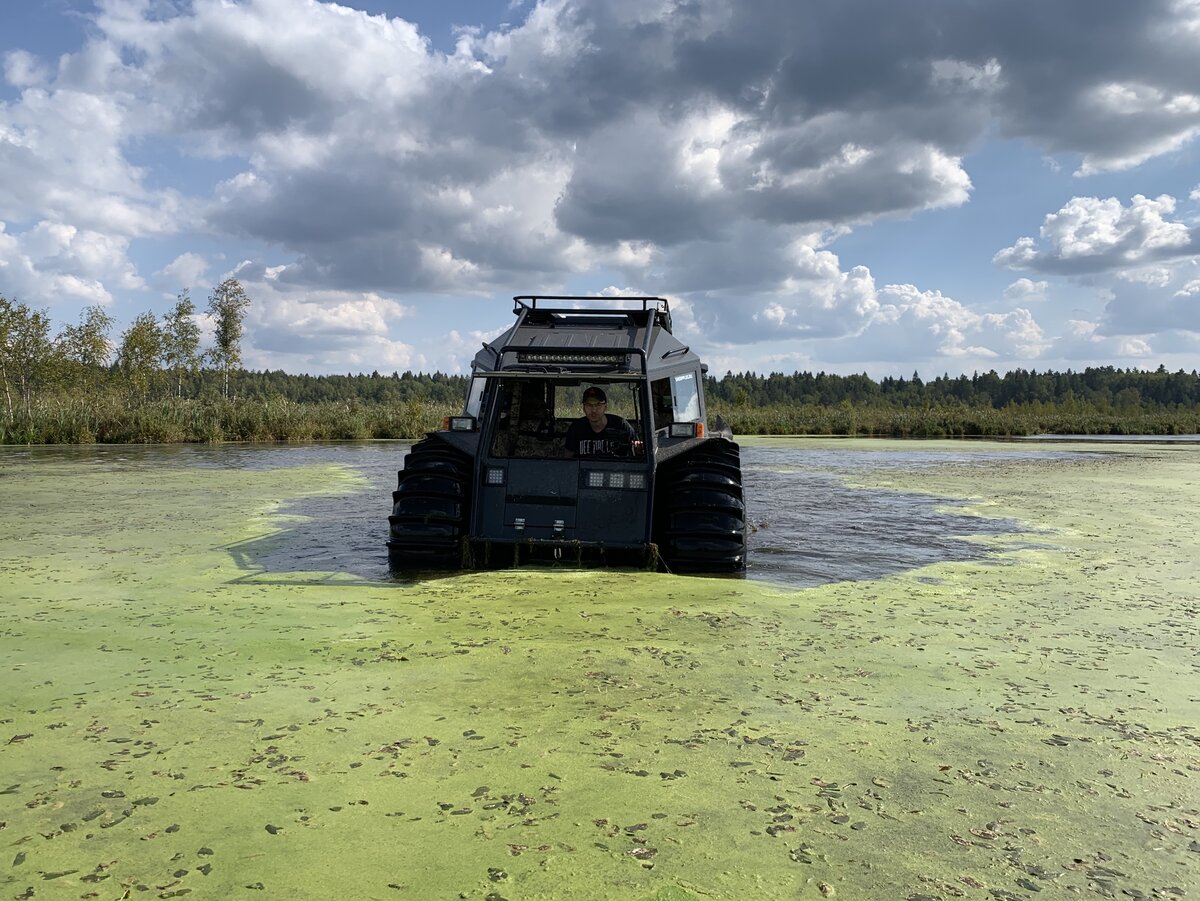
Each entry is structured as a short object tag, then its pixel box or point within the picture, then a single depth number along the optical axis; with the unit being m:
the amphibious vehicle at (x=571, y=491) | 7.31
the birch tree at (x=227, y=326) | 40.19
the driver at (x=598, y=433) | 7.81
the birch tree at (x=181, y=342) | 39.34
